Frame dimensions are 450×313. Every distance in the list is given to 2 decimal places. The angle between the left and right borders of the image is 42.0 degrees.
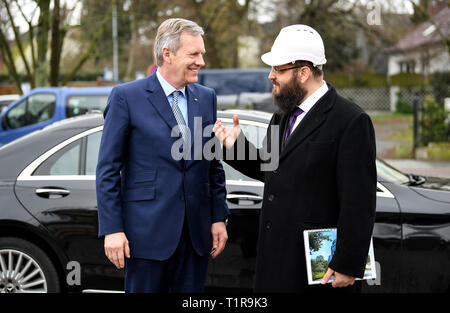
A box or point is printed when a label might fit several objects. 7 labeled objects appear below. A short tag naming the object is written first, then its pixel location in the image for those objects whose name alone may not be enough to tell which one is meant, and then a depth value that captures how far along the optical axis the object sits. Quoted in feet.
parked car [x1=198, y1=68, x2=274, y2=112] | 50.88
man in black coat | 8.41
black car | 13.04
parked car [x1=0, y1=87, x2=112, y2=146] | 39.01
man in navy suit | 9.25
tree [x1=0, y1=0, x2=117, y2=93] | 40.37
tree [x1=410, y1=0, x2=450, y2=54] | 44.57
